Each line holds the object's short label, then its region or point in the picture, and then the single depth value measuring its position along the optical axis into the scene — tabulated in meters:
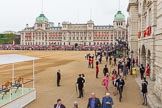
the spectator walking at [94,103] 9.92
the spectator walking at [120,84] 14.84
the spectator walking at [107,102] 10.07
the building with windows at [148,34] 15.44
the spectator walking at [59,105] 9.24
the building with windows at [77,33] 155.38
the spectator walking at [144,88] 14.02
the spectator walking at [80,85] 15.77
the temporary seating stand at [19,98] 12.70
